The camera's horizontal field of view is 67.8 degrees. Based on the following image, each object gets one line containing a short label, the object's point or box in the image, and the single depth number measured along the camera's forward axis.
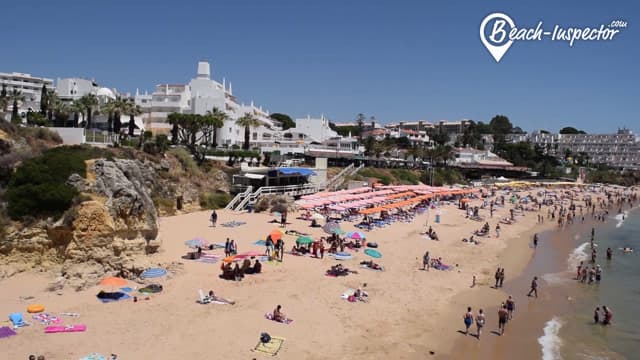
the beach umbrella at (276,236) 20.26
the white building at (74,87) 63.89
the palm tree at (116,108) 43.12
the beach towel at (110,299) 14.26
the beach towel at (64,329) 11.98
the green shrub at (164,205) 29.41
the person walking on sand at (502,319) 14.76
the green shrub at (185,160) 35.84
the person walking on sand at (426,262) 21.31
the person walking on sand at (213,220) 26.42
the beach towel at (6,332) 11.61
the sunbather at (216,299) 14.77
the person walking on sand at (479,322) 14.15
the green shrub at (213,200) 33.12
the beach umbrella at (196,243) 19.84
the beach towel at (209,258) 19.09
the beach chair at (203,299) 14.62
